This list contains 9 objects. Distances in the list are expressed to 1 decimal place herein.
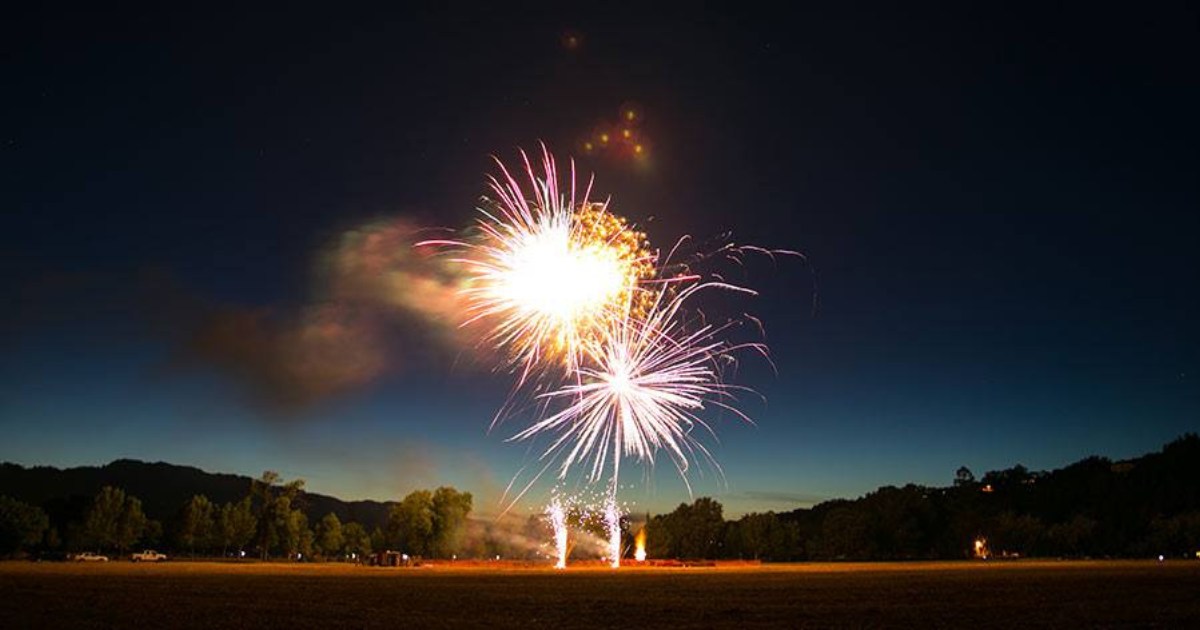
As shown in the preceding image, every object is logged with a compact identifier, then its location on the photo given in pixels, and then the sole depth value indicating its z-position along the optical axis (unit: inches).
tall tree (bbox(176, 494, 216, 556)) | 4330.7
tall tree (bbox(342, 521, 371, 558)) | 5327.8
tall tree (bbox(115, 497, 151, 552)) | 4084.6
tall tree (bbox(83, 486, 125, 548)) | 4020.7
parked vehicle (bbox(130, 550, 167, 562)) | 3529.5
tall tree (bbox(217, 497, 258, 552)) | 4397.1
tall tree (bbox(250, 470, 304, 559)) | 4414.4
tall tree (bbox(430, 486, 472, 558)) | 4481.3
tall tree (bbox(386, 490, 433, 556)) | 4407.0
